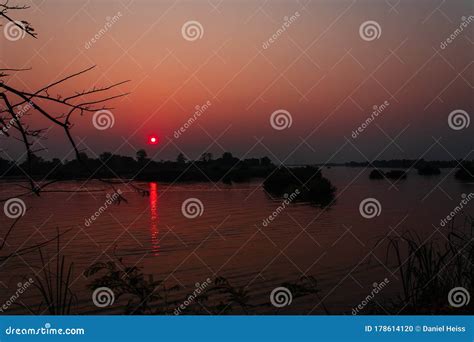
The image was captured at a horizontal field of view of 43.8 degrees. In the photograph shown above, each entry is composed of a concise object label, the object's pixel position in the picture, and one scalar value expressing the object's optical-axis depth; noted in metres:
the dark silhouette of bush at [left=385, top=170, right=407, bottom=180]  55.81
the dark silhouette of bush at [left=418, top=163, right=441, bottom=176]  60.58
